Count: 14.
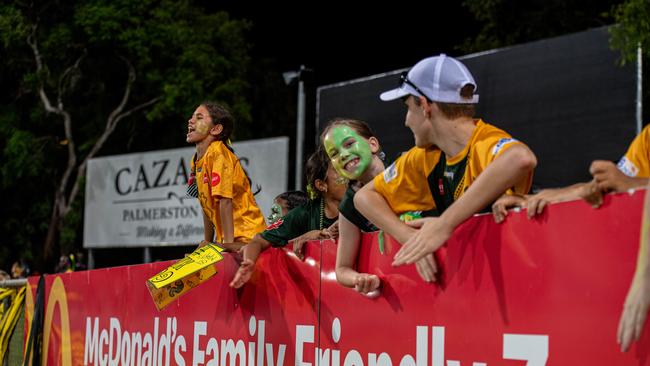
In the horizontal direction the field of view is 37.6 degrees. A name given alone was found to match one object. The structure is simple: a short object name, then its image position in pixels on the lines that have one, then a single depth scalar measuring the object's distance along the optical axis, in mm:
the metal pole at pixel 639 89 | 13383
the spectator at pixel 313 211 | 4840
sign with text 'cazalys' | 21203
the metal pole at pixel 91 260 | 26431
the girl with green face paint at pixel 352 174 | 3752
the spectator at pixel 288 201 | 6414
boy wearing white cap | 3031
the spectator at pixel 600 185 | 2607
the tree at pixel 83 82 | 29266
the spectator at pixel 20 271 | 24866
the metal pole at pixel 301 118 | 16100
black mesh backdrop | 13953
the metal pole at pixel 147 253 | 25469
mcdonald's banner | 2658
